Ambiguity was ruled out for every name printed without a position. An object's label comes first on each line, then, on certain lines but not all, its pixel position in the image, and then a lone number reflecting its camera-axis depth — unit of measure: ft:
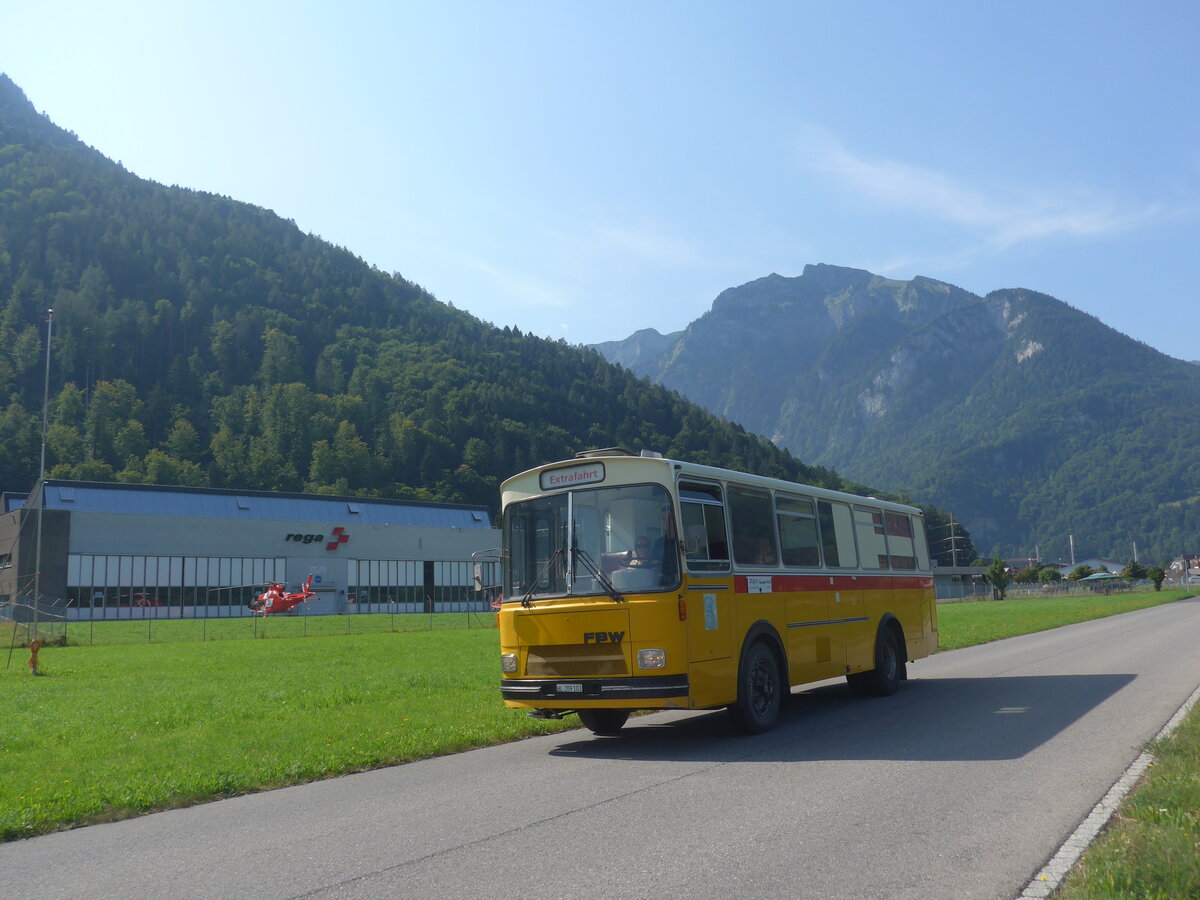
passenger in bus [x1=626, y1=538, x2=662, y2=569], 34.65
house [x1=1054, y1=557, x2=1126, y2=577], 606.14
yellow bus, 34.04
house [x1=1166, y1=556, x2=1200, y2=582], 583.01
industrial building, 216.74
